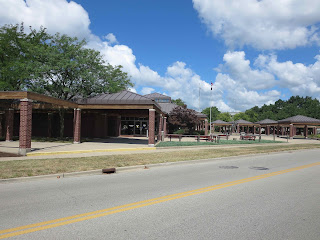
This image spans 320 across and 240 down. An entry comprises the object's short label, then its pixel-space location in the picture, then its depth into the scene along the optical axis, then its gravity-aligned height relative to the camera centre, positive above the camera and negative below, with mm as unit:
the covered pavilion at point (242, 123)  63250 +2379
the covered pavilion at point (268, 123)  58781 +2397
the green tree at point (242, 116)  105000 +6968
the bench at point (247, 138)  32438 -730
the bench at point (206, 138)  25130 -639
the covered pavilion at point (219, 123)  58044 +2183
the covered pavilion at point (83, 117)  14344 +1524
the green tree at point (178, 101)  75344 +9415
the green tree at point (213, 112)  117594 +9954
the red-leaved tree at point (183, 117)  35531 +2118
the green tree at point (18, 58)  21219 +6772
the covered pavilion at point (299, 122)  47281 +2106
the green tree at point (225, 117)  106488 +6684
